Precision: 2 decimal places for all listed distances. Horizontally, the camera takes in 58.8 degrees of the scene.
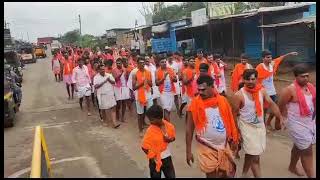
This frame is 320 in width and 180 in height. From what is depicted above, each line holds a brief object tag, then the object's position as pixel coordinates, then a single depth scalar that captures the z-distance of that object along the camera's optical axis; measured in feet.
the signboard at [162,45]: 64.01
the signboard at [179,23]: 64.42
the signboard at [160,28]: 65.38
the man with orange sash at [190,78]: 20.22
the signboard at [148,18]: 89.71
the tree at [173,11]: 106.45
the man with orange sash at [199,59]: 21.43
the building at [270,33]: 41.78
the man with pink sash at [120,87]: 22.43
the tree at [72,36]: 169.39
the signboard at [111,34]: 110.58
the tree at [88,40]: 120.11
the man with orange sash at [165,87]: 19.43
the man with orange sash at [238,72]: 18.83
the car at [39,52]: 113.56
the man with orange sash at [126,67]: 22.82
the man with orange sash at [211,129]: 9.79
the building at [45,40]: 189.56
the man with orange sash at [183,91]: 20.80
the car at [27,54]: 91.36
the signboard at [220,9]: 64.17
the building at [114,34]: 106.07
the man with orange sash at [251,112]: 10.99
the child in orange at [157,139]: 10.57
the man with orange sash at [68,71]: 31.07
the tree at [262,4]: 68.88
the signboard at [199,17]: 56.25
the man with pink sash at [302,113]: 11.17
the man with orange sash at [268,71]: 17.69
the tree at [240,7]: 68.15
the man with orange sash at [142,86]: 18.97
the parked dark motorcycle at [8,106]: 22.28
